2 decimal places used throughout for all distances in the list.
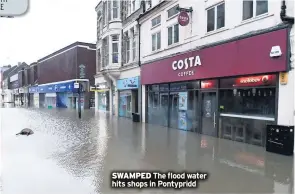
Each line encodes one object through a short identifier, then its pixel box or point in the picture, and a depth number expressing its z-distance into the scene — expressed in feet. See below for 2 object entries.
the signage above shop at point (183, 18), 40.34
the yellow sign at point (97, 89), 86.00
